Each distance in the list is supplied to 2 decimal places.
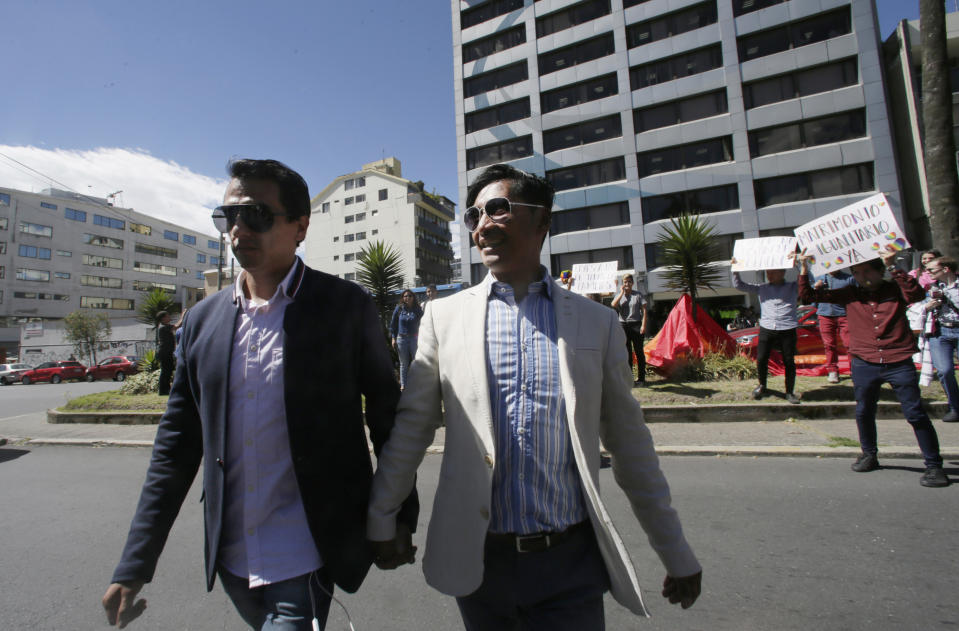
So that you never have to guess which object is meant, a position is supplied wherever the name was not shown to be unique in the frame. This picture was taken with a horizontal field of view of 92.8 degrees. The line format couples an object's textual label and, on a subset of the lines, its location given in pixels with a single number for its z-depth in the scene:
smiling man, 1.38
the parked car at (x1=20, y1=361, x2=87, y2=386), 30.33
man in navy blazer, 1.45
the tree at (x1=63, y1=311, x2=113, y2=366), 40.56
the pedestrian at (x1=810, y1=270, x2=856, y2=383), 7.40
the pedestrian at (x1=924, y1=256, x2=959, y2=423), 5.42
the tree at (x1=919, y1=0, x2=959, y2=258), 7.73
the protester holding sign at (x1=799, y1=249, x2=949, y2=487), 3.90
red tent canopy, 8.54
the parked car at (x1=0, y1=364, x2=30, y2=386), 30.31
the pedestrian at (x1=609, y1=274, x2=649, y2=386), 7.73
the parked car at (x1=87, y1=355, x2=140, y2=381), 28.42
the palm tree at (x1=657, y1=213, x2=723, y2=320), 11.52
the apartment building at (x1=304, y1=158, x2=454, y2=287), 53.44
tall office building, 26.36
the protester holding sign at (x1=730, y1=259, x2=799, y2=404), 6.26
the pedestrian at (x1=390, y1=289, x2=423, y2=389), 8.84
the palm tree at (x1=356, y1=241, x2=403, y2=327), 15.56
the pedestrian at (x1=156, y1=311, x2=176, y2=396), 9.21
